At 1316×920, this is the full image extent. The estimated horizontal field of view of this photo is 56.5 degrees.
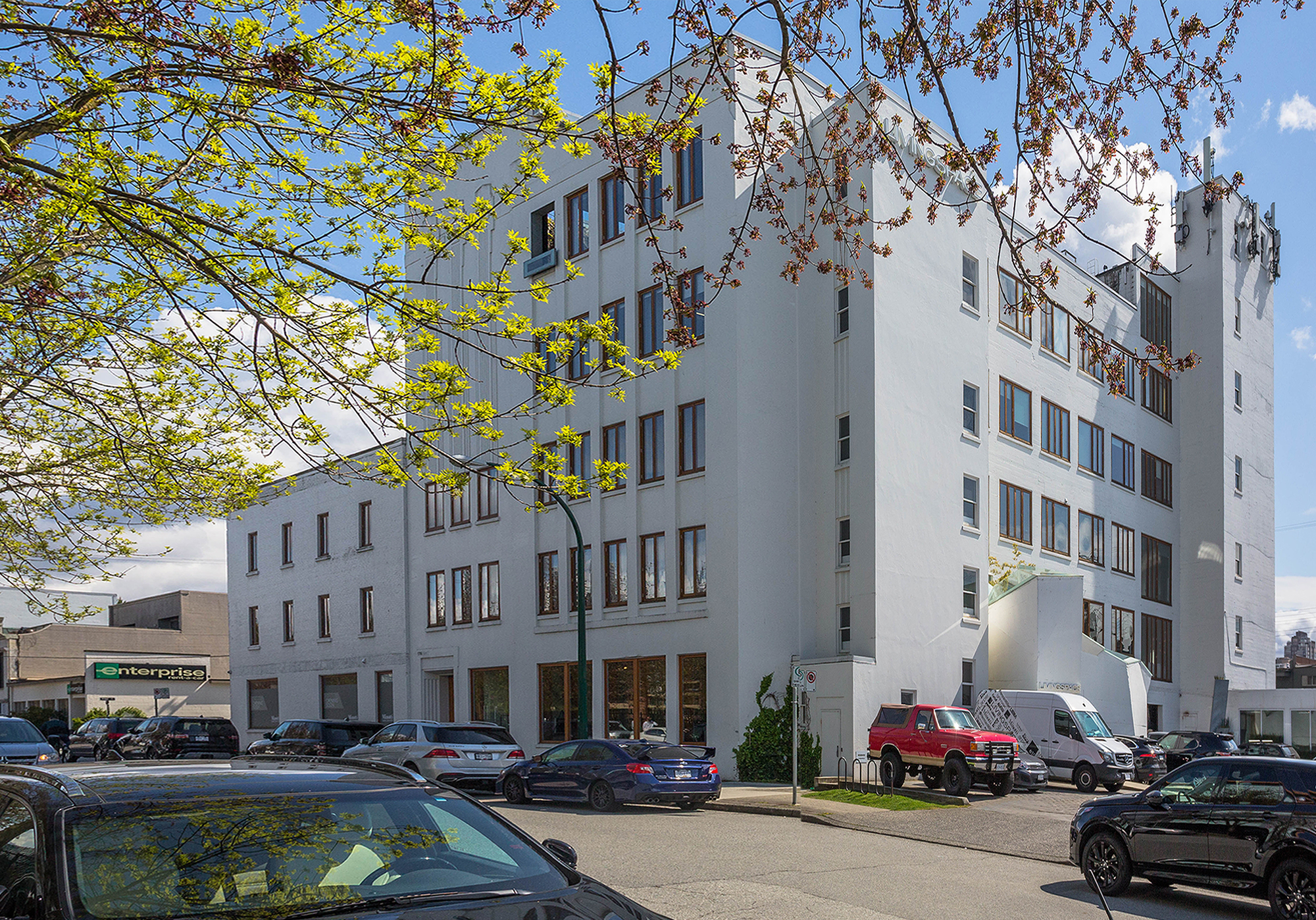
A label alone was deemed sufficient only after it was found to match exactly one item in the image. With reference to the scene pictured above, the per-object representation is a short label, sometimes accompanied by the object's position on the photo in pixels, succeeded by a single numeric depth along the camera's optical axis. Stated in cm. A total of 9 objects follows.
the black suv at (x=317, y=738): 2683
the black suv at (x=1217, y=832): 1071
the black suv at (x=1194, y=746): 3269
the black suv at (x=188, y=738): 3369
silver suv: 2344
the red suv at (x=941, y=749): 2452
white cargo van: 2836
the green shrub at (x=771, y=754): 2803
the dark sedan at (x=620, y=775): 2042
